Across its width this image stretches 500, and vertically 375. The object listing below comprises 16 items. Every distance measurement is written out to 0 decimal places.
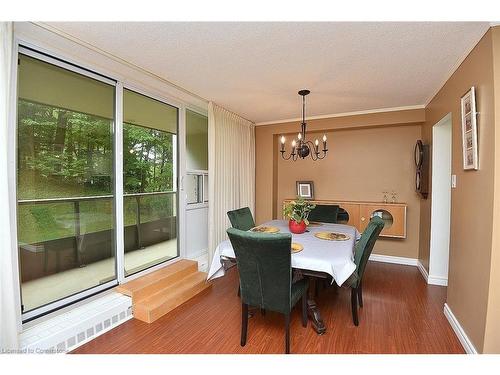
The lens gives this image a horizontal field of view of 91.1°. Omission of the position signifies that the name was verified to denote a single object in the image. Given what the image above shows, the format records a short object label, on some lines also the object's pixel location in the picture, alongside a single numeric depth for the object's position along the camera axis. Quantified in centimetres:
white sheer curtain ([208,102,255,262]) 351
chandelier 282
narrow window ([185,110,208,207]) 360
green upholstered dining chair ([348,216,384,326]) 213
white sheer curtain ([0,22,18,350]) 154
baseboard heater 176
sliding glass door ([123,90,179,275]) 278
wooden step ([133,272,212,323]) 230
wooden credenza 367
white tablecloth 188
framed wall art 183
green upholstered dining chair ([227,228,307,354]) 167
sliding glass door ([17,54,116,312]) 196
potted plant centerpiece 269
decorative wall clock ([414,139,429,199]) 325
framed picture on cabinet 439
